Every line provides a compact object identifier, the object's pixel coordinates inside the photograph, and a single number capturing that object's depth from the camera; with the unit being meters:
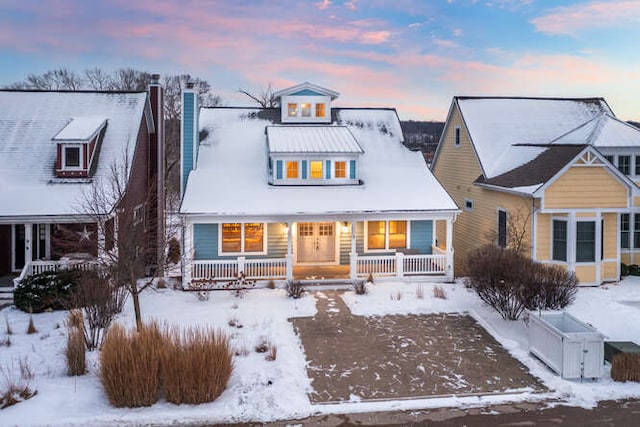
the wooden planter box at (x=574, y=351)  9.67
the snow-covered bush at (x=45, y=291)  14.42
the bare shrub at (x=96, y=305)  11.48
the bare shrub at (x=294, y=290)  15.98
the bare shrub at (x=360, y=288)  16.44
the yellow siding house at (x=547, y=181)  17.47
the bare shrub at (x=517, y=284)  12.74
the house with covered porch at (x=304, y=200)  17.89
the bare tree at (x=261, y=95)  45.78
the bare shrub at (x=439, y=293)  15.94
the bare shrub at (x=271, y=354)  10.60
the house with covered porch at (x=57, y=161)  16.53
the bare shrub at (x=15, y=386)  8.43
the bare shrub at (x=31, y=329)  12.41
